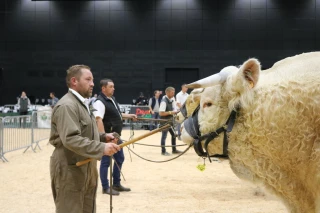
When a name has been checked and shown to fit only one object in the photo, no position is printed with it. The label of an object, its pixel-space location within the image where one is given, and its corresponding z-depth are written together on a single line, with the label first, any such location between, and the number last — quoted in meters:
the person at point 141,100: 20.90
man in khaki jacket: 3.16
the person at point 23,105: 19.17
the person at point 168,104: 11.09
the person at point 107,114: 6.13
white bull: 2.33
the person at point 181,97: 12.43
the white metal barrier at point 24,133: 12.18
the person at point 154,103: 16.69
